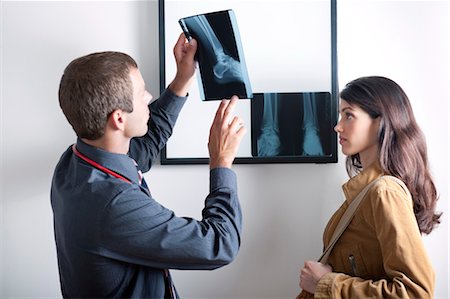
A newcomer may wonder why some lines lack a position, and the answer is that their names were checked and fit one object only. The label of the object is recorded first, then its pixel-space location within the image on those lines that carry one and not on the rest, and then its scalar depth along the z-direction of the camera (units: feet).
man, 3.51
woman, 3.83
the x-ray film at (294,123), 5.11
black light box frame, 5.11
